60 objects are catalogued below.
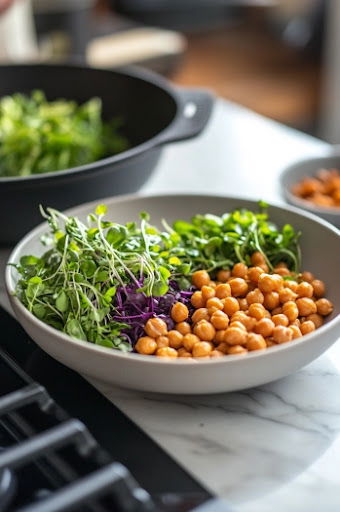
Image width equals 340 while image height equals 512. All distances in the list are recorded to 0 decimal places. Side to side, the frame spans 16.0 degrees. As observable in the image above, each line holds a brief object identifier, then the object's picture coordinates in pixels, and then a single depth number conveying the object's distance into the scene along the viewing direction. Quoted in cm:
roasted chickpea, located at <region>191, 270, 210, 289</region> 67
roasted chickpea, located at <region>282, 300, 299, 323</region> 64
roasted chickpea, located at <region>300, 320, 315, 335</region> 63
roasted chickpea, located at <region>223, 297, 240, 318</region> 64
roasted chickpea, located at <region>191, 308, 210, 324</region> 64
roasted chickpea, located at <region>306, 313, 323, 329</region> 65
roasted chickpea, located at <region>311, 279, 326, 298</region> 68
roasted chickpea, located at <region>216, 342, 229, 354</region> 62
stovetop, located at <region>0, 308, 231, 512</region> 53
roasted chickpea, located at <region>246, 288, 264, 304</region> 65
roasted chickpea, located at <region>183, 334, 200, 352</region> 62
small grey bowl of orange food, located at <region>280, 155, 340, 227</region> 79
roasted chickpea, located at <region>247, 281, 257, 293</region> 67
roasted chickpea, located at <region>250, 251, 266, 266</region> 69
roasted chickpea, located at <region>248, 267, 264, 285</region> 67
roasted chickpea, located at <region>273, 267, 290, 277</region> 69
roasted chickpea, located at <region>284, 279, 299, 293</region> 66
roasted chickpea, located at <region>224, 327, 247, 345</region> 62
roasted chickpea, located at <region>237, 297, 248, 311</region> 65
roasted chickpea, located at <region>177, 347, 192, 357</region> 62
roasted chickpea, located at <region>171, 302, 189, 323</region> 64
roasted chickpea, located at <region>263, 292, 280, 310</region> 65
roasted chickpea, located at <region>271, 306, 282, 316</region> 65
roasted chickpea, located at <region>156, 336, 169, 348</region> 62
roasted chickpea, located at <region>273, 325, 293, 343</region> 62
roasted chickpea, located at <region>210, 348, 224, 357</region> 61
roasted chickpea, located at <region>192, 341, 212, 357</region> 62
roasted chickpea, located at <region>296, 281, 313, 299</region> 66
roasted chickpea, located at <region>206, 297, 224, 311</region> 64
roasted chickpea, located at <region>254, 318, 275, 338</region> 62
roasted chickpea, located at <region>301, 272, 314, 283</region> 68
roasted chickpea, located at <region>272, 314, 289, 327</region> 63
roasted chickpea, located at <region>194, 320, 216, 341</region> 63
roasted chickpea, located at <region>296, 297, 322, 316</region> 65
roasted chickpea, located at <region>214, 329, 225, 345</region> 63
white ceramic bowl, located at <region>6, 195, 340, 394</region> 59
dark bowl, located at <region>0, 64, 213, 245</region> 73
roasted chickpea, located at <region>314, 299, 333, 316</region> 65
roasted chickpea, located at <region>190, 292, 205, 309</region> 66
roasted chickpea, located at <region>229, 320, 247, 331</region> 62
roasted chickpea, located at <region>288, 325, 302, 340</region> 62
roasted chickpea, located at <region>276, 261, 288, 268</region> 70
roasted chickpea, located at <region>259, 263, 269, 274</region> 69
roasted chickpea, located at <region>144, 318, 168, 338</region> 63
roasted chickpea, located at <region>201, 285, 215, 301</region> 65
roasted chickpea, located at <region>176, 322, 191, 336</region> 64
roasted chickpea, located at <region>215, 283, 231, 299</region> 66
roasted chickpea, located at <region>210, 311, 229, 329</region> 63
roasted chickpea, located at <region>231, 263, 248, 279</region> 68
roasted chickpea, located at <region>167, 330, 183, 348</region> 63
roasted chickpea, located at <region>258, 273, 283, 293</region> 65
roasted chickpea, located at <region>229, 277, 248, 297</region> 66
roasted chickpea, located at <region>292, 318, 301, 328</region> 64
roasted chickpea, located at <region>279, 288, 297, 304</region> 65
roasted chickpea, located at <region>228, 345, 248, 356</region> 61
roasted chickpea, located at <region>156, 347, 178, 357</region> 61
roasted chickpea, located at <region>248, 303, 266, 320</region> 64
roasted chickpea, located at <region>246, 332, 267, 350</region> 61
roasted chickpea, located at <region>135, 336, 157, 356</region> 62
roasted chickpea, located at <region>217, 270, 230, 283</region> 68
